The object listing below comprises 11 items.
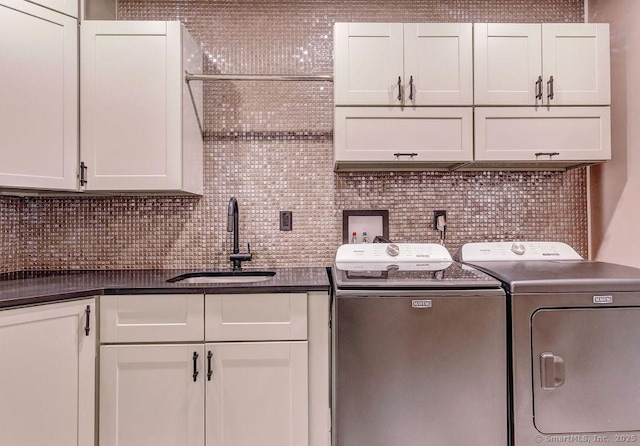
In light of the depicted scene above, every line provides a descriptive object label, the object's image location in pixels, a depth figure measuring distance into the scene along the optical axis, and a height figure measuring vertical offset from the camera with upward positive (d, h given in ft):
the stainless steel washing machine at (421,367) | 4.78 -1.73
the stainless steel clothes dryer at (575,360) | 4.75 -1.65
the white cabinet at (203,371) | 5.22 -1.94
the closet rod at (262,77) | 6.43 +2.56
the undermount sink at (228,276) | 6.82 -0.85
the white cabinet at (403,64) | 6.15 +2.65
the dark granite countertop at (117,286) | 4.91 -0.80
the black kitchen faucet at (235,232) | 6.43 -0.05
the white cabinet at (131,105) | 6.04 +1.96
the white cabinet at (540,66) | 6.19 +2.62
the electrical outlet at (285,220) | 7.27 +0.16
